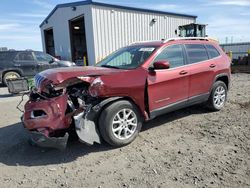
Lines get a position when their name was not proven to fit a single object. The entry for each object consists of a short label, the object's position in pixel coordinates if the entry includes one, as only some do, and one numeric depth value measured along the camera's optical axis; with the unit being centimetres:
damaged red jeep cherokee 299
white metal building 1233
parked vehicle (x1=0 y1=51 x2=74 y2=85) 945
